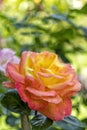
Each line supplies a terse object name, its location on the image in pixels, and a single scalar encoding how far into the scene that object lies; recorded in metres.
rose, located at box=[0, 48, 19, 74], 0.58
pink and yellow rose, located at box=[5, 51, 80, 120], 0.51
